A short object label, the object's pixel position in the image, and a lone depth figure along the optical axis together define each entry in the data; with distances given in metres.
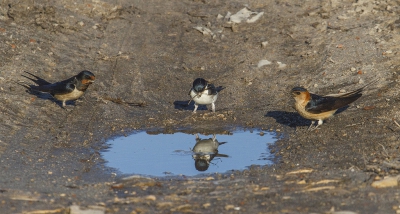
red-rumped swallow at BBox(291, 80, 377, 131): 9.50
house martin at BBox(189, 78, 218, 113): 10.66
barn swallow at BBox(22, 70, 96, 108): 10.56
